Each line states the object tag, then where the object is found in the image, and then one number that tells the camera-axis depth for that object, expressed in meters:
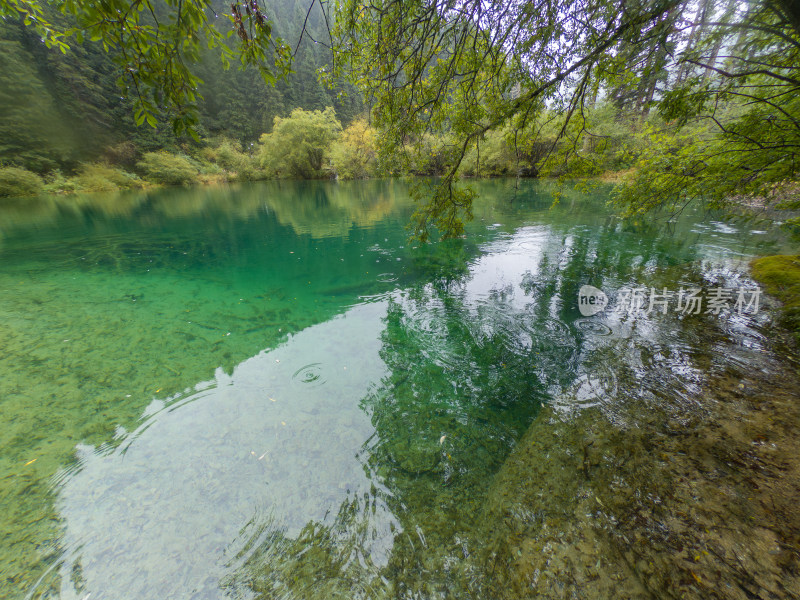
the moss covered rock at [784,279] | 5.32
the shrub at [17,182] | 25.45
